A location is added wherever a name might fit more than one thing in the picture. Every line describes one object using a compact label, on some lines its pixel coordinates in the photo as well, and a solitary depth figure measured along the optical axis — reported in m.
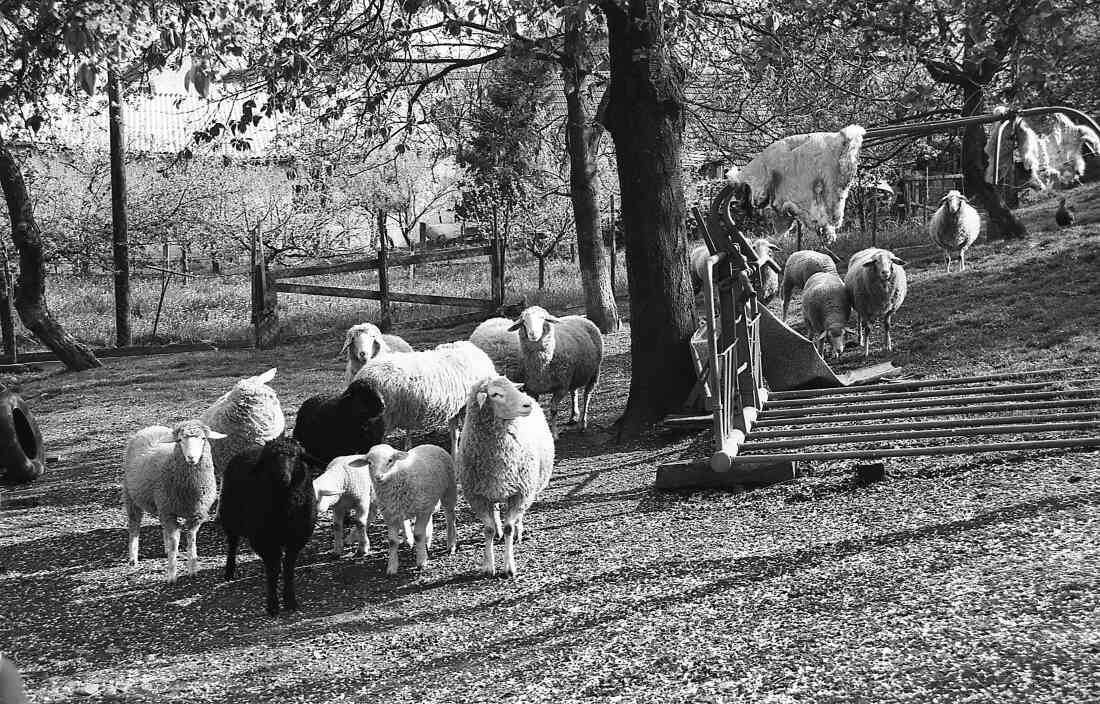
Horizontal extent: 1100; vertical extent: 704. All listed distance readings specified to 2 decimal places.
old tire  9.55
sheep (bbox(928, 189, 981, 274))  14.45
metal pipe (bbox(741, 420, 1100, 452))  5.51
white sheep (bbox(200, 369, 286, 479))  7.00
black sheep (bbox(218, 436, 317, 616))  5.54
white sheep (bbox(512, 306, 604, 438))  9.38
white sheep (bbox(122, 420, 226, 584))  6.32
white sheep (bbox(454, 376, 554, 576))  5.86
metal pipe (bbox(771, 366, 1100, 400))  7.09
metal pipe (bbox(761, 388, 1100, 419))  6.37
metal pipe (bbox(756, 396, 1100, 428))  6.10
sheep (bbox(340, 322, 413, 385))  9.41
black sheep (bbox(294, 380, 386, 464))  7.34
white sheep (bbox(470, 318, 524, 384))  10.14
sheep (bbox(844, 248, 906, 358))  11.73
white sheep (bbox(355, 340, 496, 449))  8.12
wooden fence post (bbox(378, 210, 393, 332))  19.23
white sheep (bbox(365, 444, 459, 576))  5.96
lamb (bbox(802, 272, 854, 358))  11.91
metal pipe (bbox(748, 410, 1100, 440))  5.93
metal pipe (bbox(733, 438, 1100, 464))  5.30
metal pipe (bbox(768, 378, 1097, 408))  6.67
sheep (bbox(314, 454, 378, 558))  6.05
